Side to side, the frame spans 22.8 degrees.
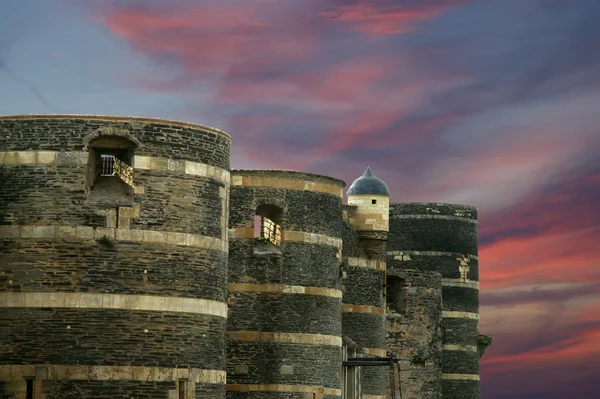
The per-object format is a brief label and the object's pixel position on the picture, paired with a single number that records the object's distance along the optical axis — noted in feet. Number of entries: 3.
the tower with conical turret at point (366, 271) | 214.28
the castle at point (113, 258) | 148.25
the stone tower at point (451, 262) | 278.05
